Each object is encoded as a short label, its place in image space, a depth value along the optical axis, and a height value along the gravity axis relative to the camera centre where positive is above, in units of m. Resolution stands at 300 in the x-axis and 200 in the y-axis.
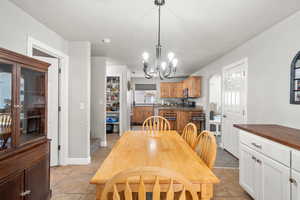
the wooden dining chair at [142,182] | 0.79 -0.39
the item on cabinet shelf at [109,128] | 6.34 -1.08
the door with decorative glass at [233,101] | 3.43 -0.02
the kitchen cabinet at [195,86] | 6.34 +0.53
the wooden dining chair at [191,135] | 2.09 -0.47
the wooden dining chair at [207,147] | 1.43 -0.46
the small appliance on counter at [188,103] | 7.49 -0.15
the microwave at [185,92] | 7.49 +0.35
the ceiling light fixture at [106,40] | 3.23 +1.16
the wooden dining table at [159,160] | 1.12 -0.51
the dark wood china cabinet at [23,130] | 1.46 -0.32
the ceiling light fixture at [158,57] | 1.98 +0.59
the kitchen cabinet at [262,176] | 1.53 -0.80
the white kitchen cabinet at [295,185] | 1.36 -0.70
